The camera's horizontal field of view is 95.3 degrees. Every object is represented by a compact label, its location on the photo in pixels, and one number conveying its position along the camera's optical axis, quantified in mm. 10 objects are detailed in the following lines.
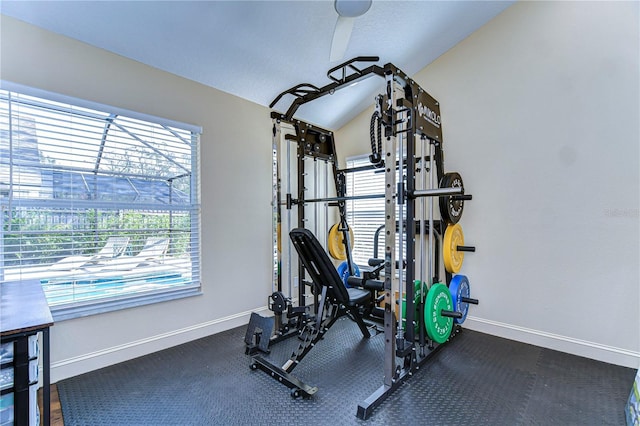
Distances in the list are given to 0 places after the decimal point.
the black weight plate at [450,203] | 2611
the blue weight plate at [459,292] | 2617
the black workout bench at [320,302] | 2146
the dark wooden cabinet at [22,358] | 1142
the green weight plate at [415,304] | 2352
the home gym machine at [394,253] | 1986
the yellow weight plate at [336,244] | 3467
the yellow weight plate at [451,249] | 2629
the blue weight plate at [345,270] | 3261
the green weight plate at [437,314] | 2283
